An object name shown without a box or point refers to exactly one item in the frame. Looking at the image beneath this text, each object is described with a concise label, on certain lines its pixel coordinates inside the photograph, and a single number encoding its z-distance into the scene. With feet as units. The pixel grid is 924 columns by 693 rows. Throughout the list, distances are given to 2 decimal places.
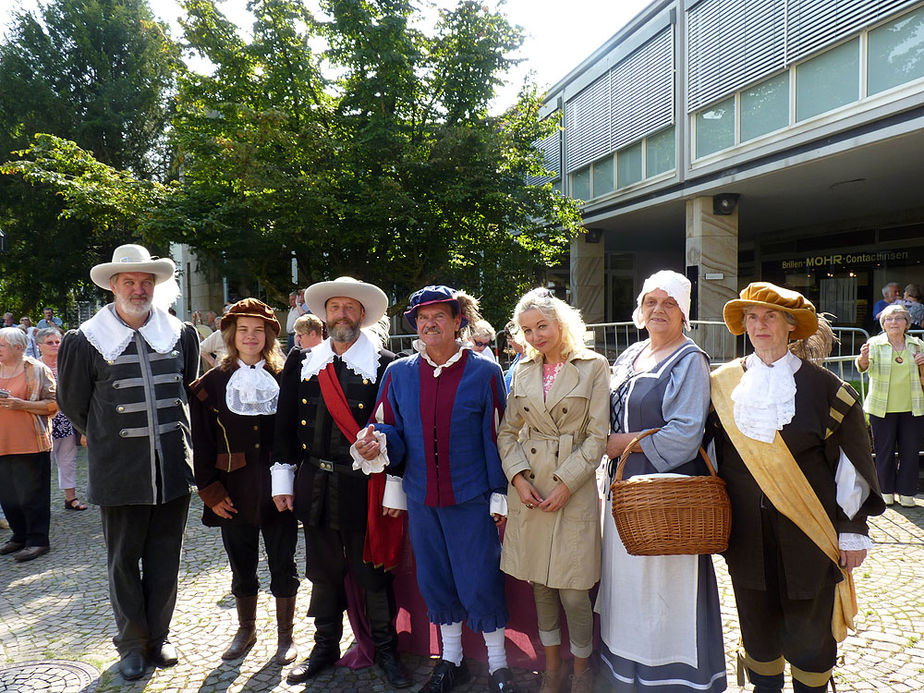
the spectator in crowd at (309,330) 18.35
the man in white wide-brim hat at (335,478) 10.40
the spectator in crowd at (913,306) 32.60
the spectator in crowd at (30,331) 41.81
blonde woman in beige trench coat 9.05
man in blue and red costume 9.80
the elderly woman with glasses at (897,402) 19.54
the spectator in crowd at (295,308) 37.91
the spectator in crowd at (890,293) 31.65
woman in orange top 17.03
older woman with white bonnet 8.56
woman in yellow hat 7.93
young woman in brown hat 11.12
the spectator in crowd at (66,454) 20.63
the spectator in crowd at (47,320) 61.39
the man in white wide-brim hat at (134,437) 10.73
